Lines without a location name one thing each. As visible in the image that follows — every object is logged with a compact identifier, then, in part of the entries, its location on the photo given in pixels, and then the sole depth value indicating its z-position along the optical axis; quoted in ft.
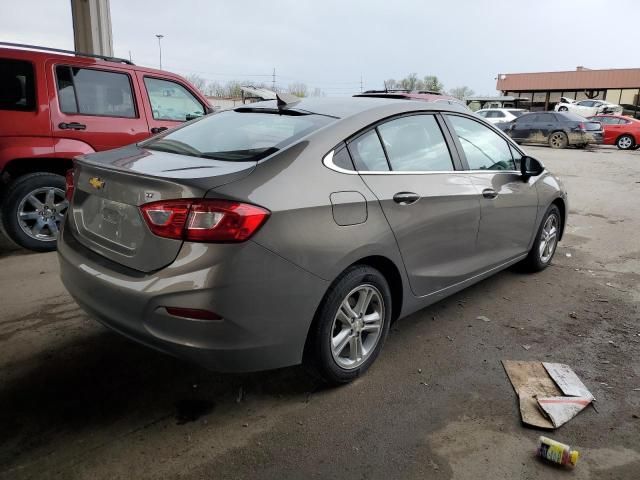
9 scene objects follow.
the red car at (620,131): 66.03
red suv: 16.25
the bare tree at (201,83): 129.32
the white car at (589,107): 89.56
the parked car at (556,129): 62.28
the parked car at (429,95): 35.68
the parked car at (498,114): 70.74
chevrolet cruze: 7.31
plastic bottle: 7.51
